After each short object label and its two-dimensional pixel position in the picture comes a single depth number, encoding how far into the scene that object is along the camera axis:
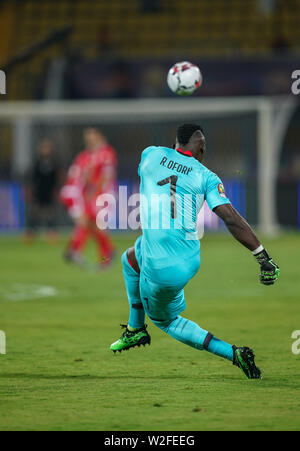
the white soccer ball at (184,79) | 19.81
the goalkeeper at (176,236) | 13.80
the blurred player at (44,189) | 43.81
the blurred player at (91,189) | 31.30
